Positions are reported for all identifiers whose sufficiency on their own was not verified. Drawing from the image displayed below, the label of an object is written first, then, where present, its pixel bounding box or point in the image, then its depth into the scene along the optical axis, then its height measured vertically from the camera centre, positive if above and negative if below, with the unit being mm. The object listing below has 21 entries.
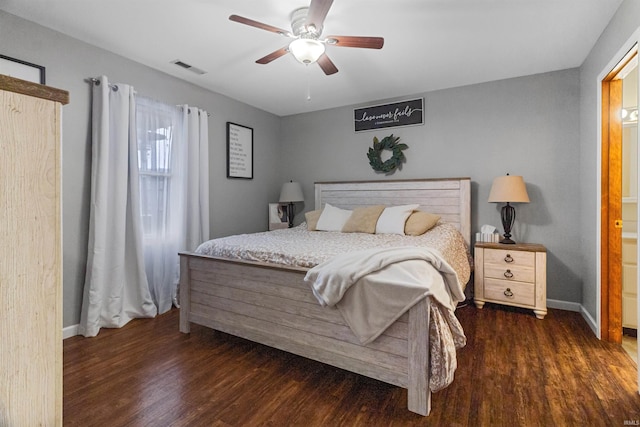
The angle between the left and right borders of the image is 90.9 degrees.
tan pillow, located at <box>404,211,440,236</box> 3154 -126
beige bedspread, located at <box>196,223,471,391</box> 1616 -307
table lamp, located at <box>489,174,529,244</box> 3055 +158
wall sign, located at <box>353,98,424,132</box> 3865 +1226
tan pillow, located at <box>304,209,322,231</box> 3727 -99
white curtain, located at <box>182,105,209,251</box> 3436 +362
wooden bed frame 1643 -728
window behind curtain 3060 +204
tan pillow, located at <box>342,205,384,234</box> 3373 -111
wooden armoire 719 -104
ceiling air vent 3010 +1427
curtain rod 2653 +1106
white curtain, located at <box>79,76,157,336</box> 2613 -102
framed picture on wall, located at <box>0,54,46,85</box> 2184 +1024
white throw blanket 1674 -411
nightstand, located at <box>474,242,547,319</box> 2922 -626
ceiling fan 1877 +1135
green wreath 3941 +722
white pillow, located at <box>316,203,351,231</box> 3604 -96
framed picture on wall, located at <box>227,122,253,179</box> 4020 +791
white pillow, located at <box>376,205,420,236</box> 3242 -88
